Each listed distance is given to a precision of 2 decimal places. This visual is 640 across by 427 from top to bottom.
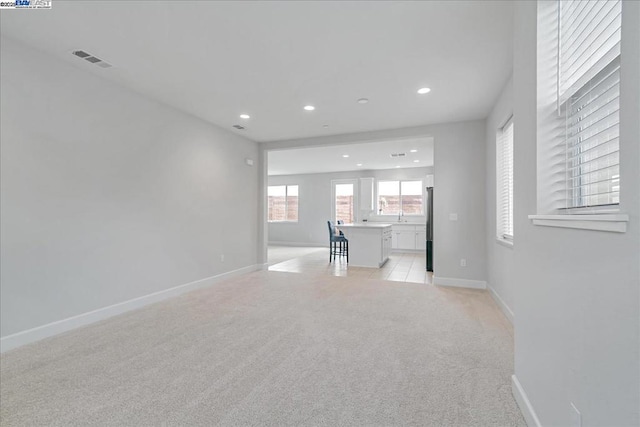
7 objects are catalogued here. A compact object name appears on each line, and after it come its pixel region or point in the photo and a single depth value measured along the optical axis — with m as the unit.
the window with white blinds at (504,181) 3.54
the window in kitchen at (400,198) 9.10
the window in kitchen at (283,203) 10.77
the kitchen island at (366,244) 6.20
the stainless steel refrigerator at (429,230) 5.84
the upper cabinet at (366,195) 9.40
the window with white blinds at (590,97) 1.01
